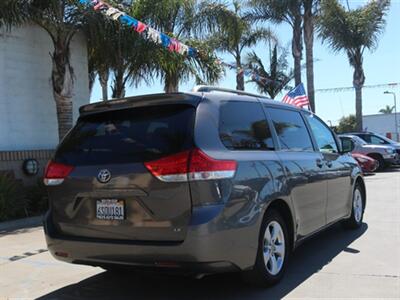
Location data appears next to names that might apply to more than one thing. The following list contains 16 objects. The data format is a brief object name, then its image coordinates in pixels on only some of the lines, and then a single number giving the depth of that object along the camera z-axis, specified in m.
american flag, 18.21
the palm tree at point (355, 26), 25.78
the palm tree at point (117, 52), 11.80
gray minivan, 4.23
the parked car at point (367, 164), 18.34
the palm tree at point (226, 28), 16.69
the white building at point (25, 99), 11.02
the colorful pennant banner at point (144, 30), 10.80
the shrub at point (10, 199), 9.36
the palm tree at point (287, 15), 21.98
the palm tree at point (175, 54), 13.00
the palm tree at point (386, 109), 114.91
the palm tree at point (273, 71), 27.06
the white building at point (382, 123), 61.07
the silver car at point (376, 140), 20.47
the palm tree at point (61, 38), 10.70
